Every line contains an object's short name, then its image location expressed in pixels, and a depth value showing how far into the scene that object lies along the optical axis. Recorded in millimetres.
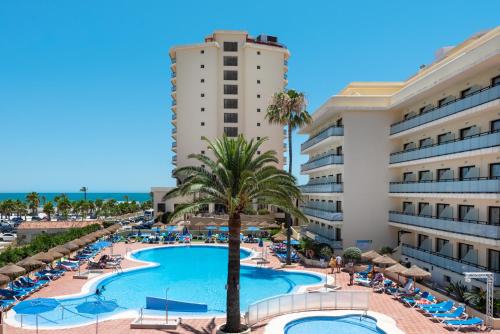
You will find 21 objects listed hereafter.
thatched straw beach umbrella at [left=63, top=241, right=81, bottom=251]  37256
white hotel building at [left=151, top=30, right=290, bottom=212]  75062
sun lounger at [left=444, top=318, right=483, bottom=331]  19750
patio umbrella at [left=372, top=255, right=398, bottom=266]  29578
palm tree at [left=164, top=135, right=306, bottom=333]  18828
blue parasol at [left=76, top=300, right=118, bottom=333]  21469
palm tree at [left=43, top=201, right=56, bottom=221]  91688
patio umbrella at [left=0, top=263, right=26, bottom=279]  25000
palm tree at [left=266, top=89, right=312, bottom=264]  40062
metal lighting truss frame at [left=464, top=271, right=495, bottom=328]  19828
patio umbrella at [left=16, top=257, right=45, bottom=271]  27753
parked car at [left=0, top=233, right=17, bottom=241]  64744
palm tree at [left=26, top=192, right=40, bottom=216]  100362
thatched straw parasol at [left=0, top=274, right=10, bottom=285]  23875
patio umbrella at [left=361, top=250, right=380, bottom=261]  31277
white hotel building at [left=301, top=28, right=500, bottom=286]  24984
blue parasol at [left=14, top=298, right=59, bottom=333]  19812
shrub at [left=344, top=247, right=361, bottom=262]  33844
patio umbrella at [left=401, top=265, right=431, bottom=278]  25484
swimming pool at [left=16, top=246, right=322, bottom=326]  23312
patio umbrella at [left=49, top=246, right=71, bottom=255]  34800
